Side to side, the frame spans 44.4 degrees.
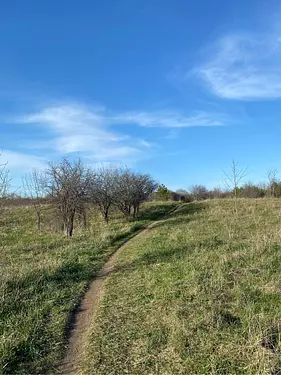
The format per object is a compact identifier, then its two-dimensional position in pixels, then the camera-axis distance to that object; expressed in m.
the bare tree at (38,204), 26.49
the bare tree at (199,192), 56.34
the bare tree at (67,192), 20.69
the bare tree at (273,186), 46.12
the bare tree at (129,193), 27.23
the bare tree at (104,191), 25.25
